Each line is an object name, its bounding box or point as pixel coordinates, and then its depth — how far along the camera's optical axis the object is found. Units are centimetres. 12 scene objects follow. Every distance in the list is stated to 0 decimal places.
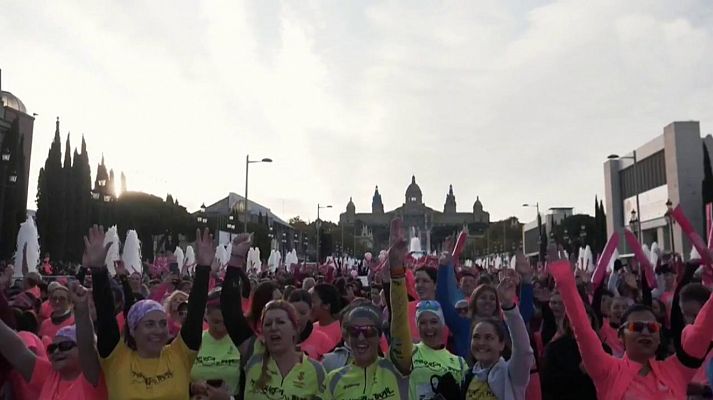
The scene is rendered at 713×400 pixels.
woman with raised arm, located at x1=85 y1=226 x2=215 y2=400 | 387
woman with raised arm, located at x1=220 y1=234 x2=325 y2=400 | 405
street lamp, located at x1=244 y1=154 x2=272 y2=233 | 3281
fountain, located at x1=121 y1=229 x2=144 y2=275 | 2971
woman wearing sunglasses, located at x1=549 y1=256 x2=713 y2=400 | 372
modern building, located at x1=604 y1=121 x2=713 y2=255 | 4778
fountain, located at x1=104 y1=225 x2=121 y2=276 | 2108
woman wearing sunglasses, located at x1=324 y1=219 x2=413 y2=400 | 394
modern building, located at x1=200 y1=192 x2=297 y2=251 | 7175
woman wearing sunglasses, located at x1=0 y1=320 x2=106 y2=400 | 402
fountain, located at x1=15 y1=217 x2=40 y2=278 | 2402
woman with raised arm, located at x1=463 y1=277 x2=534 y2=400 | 401
